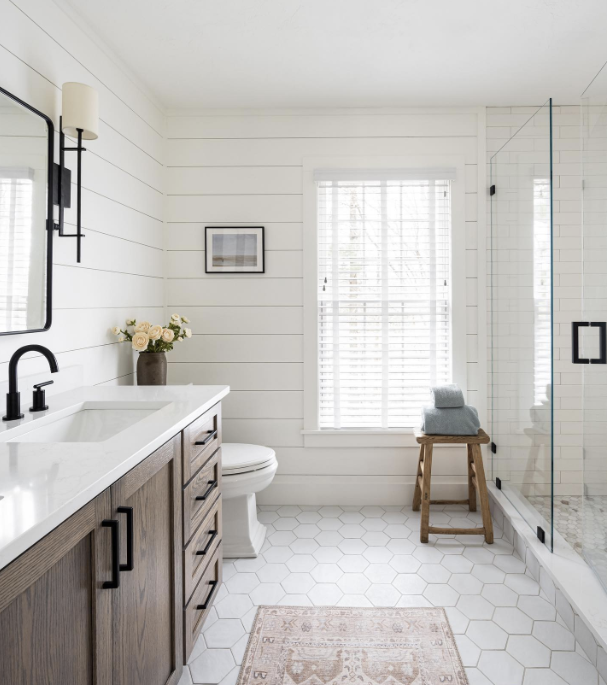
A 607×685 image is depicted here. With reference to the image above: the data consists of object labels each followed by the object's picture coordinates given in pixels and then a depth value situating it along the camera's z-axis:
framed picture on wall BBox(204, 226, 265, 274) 3.08
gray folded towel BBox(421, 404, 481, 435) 2.68
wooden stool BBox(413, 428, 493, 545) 2.60
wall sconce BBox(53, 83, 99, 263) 1.83
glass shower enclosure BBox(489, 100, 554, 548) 2.22
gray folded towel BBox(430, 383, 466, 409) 2.70
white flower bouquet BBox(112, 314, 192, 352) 2.42
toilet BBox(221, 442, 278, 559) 2.40
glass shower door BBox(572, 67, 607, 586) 1.74
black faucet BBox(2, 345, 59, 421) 1.46
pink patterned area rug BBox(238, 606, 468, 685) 1.66
